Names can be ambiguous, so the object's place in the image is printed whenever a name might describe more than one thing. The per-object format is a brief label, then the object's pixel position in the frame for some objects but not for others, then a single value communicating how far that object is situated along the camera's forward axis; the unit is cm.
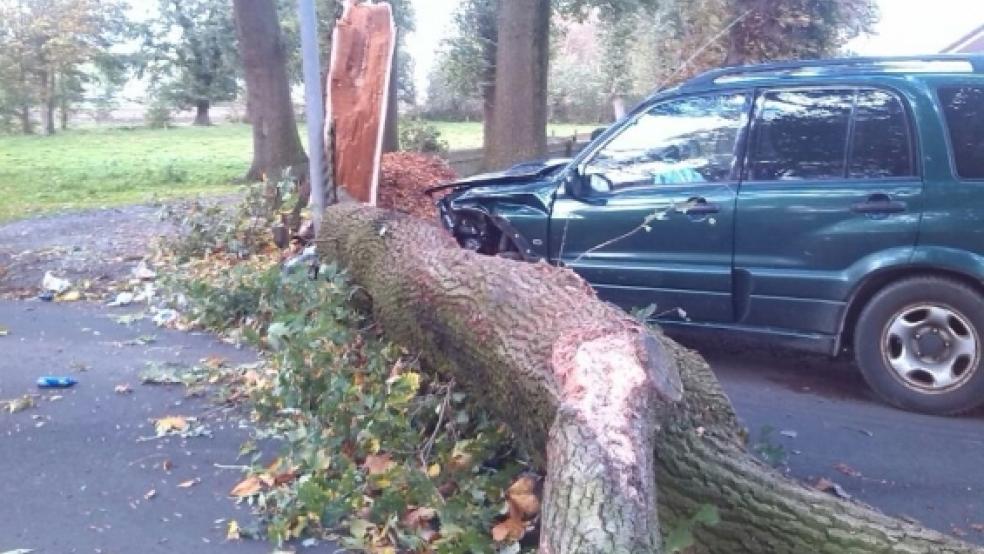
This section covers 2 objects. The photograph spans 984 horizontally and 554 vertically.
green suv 625
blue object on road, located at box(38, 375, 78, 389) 675
